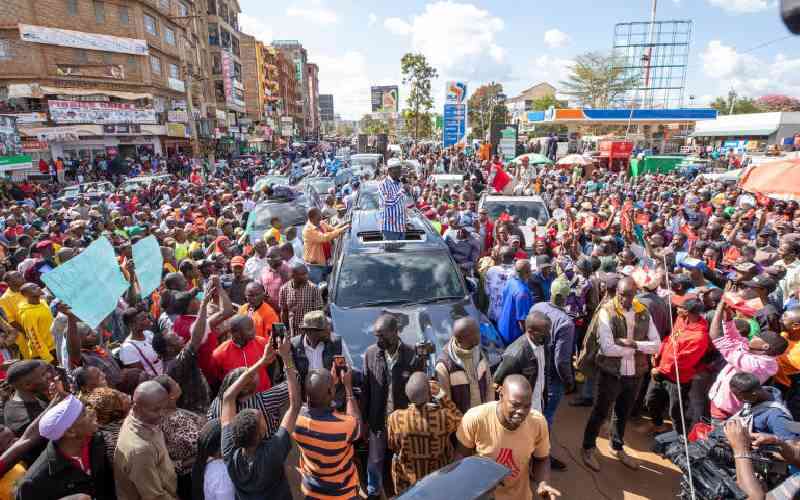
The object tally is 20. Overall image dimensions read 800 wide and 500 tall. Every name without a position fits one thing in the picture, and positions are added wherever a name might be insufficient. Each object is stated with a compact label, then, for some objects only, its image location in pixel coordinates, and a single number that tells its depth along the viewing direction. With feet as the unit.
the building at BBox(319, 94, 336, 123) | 572.51
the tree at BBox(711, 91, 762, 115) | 226.58
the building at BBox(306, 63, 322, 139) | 376.56
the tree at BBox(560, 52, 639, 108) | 163.43
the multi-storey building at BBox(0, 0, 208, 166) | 81.00
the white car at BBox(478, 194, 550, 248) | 31.76
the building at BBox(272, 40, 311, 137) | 324.29
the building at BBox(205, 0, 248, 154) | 145.48
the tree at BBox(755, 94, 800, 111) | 202.81
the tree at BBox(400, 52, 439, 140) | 123.34
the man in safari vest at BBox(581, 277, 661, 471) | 13.04
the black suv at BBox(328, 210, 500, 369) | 14.33
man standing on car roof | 19.71
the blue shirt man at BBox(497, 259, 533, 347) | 15.88
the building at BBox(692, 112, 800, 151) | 108.78
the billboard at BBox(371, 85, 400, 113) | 238.99
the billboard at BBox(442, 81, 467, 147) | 87.04
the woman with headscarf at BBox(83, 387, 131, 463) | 9.30
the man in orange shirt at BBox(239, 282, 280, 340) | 14.85
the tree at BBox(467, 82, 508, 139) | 206.22
